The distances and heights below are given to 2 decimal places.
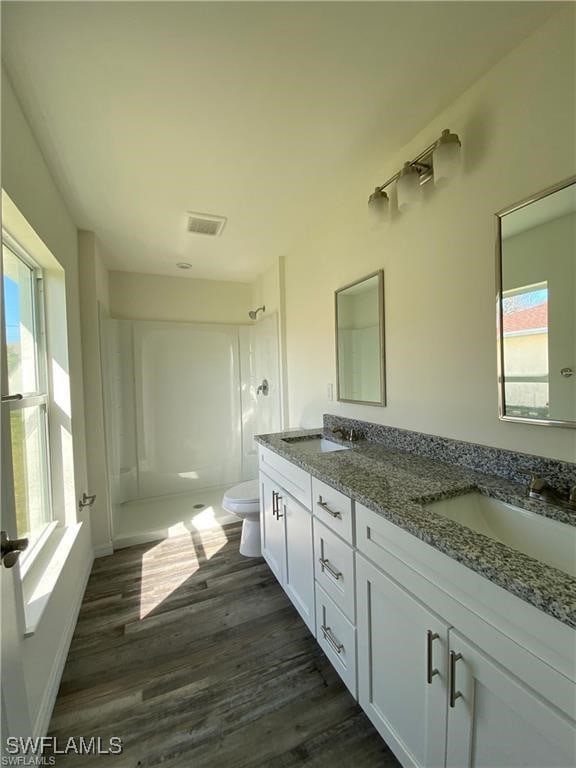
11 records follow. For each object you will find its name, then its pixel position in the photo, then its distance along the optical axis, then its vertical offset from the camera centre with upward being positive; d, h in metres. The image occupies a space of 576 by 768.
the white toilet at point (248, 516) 2.14 -0.98
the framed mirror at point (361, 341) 1.70 +0.19
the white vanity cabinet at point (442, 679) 0.58 -0.71
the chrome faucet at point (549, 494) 0.88 -0.38
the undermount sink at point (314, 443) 1.86 -0.43
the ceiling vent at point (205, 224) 2.01 +1.05
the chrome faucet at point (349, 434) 1.81 -0.36
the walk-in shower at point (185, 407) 2.95 -0.31
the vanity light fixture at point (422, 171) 1.18 +0.84
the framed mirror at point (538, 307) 0.95 +0.20
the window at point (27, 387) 1.32 -0.03
